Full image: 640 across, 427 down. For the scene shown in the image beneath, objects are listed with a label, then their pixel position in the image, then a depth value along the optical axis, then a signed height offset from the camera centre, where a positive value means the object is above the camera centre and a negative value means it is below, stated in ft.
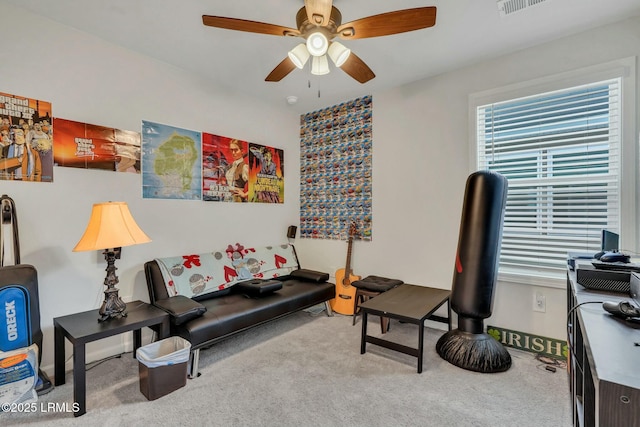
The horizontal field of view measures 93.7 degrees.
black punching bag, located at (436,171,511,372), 7.62 -1.46
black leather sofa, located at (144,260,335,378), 7.43 -2.82
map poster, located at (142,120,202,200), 9.23 +1.58
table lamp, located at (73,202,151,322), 6.65 -0.61
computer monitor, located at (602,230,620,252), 6.77 -0.72
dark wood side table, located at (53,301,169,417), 5.96 -2.55
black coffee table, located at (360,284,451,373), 7.66 -2.68
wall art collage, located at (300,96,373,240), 12.37 +1.73
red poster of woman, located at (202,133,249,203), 10.75 +1.56
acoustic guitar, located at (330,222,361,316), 11.76 -3.16
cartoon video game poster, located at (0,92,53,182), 6.90 +1.71
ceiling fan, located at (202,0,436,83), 5.41 +3.60
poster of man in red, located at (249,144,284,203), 12.33 +1.57
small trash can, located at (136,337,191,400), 6.38 -3.47
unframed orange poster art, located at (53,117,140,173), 7.67 +1.75
